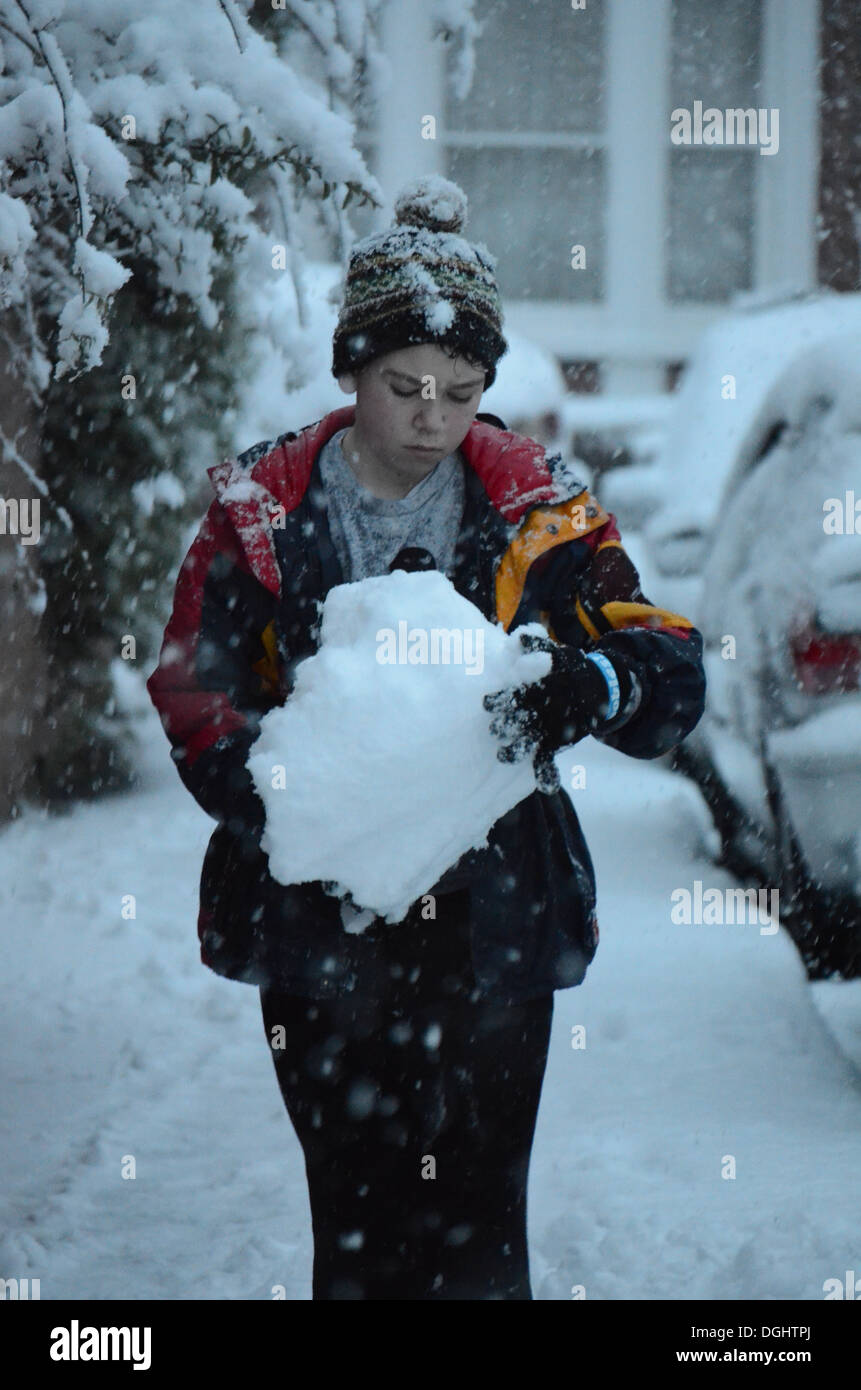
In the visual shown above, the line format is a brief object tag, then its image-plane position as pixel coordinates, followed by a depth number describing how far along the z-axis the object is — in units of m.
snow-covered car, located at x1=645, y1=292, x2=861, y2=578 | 6.25
